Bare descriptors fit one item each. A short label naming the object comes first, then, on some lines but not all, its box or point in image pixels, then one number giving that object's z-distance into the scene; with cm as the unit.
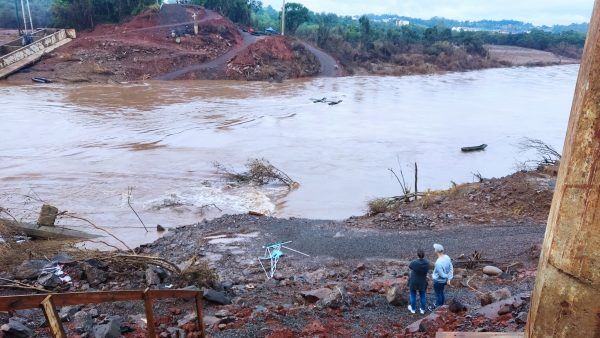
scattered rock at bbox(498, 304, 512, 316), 586
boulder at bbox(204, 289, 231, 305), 727
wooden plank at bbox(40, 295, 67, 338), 291
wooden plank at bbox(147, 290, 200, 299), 393
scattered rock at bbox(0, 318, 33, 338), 565
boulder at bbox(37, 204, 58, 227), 1206
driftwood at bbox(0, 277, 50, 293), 651
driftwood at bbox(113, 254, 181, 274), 806
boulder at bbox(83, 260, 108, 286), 814
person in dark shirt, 699
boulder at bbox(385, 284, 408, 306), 723
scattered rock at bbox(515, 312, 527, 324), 525
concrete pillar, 177
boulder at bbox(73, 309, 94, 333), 616
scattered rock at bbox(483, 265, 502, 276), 883
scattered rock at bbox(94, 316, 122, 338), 567
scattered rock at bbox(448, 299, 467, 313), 651
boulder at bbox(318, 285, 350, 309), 697
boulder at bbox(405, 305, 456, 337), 583
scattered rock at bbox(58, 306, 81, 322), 653
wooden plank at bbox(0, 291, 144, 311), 294
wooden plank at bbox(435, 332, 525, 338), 282
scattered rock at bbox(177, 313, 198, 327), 616
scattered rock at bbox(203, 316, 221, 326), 634
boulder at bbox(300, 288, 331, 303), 738
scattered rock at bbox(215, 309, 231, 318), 662
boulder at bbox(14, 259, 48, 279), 816
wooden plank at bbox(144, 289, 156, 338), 361
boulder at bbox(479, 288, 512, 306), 680
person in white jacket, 699
